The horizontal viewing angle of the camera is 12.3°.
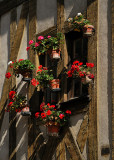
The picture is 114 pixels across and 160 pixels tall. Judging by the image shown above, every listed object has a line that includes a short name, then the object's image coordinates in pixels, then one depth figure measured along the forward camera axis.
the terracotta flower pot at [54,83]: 11.71
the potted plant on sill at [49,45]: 11.88
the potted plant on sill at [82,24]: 11.08
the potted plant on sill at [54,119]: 11.41
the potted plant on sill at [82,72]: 10.88
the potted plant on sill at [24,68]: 12.41
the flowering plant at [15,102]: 12.56
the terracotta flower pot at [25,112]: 12.34
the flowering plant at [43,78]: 11.70
